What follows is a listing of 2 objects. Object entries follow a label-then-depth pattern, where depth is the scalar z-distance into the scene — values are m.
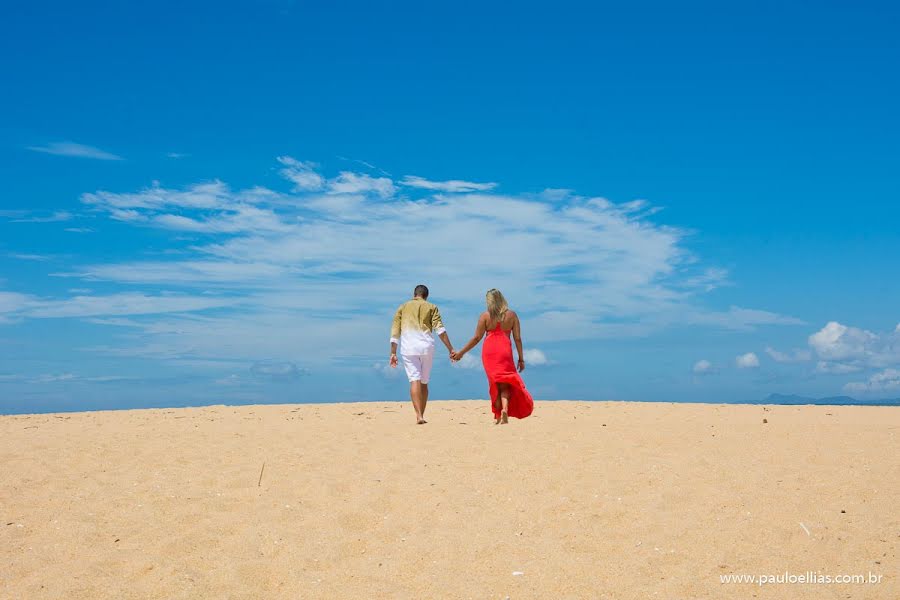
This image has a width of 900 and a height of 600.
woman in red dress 12.70
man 13.31
